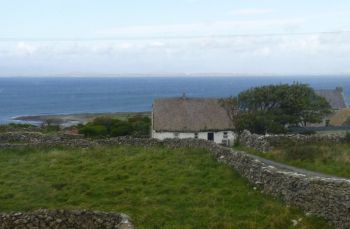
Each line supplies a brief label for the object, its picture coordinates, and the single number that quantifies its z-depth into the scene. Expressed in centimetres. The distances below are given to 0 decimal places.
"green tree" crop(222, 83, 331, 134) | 4431
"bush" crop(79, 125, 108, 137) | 5084
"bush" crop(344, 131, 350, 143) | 3002
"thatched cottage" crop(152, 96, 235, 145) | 4656
